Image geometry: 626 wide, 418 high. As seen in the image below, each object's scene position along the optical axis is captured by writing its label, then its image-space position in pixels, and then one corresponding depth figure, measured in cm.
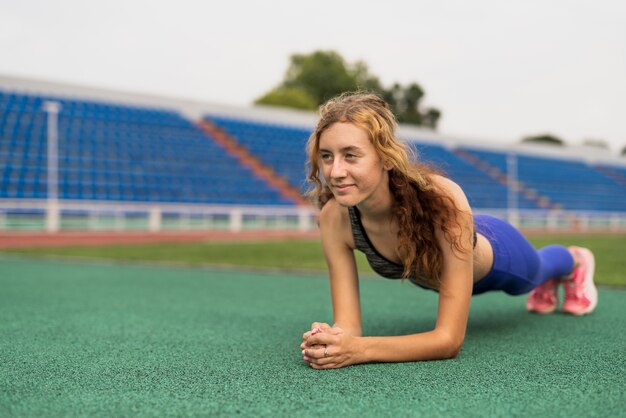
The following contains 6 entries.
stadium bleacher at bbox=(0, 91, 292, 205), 1600
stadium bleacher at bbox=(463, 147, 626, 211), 2722
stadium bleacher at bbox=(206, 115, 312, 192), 2145
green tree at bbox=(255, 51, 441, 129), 5388
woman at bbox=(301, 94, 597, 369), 208
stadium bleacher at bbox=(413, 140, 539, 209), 2409
